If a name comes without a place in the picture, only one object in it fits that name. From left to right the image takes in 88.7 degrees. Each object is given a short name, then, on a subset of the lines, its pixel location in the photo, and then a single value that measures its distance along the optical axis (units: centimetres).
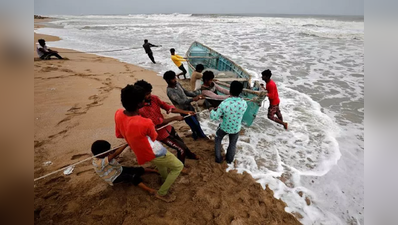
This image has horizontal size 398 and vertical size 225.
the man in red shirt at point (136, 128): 229
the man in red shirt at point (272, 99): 502
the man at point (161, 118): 314
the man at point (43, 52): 1014
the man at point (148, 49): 1103
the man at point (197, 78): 541
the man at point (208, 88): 429
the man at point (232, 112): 331
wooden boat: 481
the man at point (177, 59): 858
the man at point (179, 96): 374
